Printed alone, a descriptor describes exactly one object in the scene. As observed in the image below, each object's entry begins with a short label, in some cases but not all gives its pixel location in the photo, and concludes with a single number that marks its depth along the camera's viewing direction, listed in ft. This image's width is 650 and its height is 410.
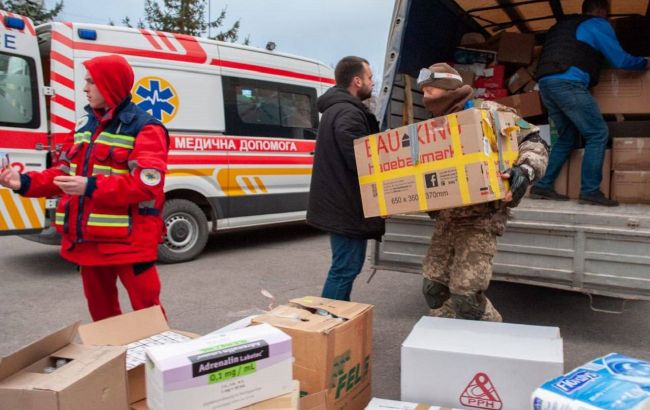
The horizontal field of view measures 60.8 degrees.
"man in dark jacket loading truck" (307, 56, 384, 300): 10.53
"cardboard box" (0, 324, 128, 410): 5.29
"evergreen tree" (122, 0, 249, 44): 62.44
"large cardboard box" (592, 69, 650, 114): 15.43
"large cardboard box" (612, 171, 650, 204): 14.25
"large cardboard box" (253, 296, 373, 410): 7.24
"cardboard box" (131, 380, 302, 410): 5.88
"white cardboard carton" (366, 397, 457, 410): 7.09
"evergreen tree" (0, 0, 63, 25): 52.13
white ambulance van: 16.98
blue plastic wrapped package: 5.39
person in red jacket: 8.15
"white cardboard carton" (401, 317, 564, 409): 7.25
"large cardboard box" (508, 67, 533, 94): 18.30
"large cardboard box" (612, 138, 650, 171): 14.56
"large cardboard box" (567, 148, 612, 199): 14.90
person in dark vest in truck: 14.15
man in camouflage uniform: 9.45
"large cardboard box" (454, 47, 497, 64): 18.66
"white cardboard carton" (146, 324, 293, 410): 5.43
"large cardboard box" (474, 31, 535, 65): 18.20
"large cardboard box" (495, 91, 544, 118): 17.49
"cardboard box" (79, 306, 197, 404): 6.52
